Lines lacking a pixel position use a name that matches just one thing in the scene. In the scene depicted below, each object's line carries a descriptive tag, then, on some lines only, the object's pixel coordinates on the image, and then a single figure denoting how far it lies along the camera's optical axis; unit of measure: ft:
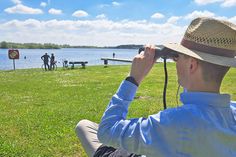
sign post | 63.84
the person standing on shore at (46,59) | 58.55
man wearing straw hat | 3.62
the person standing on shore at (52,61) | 60.15
